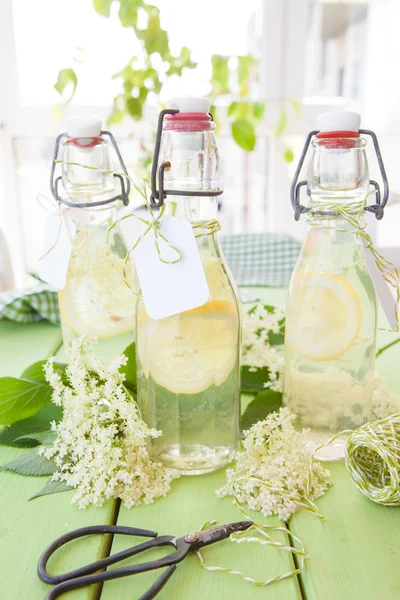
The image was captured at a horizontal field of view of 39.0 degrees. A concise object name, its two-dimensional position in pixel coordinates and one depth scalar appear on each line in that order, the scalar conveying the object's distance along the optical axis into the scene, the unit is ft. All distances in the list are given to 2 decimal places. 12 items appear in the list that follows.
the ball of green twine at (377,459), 1.38
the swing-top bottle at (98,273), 1.98
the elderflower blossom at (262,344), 2.01
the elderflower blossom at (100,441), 1.51
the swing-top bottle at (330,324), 1.65
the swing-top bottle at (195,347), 1.47
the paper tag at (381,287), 1.62
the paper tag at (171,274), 1.44
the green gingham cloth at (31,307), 3.10
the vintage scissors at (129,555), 1.17
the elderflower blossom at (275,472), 1.47
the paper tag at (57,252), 1.98
